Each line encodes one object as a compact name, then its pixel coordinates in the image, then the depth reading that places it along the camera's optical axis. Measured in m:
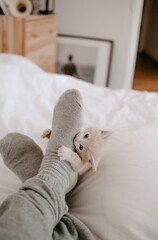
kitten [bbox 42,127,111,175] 0.63
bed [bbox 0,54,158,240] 0.56
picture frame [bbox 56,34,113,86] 2.37
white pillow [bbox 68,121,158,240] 0.54
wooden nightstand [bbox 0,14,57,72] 1.60
